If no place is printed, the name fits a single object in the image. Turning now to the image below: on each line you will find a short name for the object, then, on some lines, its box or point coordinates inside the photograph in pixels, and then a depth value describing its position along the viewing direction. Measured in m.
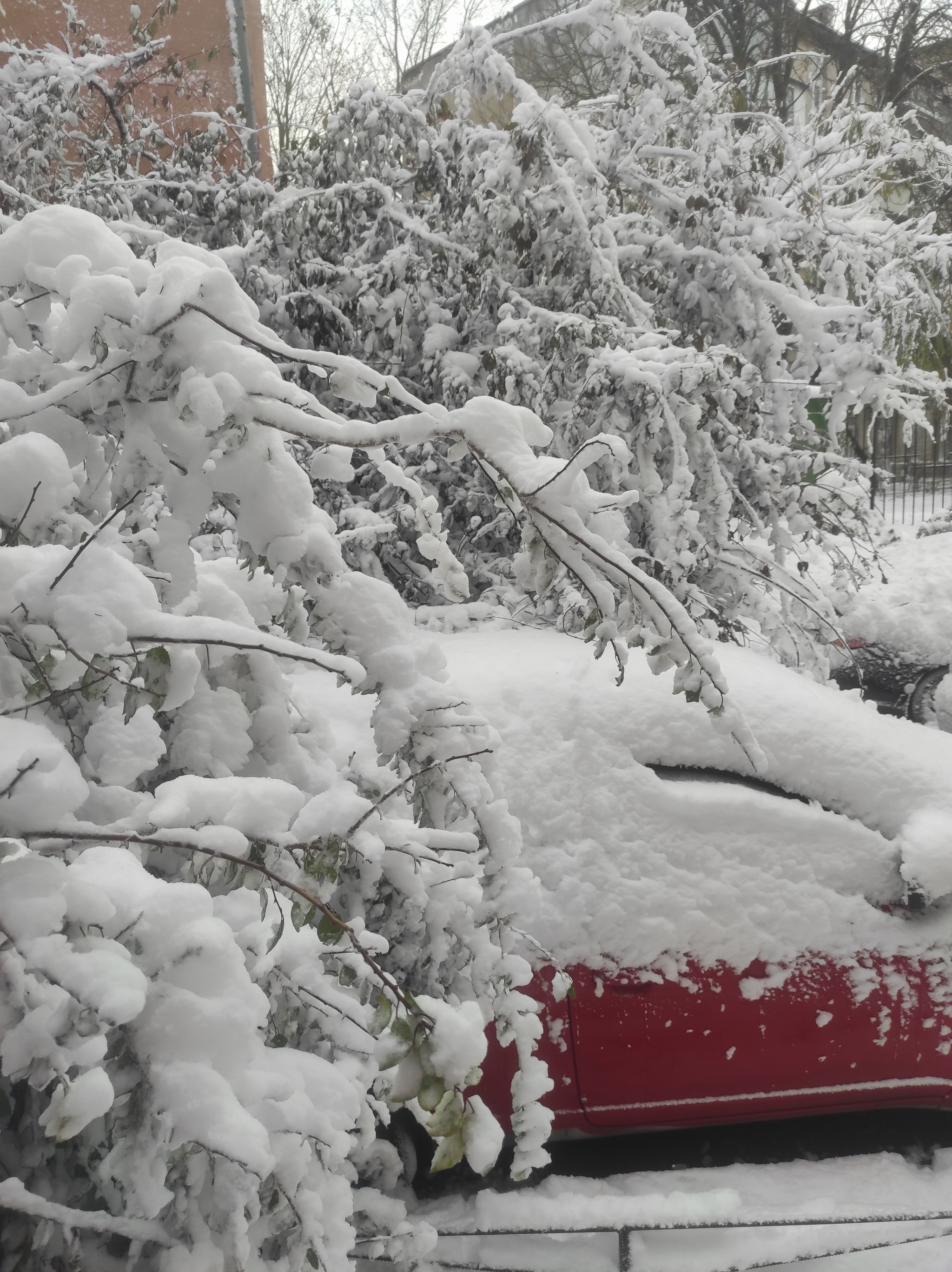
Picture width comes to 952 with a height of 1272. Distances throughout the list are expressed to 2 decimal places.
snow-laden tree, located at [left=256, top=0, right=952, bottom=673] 4.21
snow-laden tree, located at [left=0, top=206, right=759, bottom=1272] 1.01
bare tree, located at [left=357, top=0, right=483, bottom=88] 20.91
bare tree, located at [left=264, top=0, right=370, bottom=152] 16.56
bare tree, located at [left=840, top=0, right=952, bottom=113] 17.17
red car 2.44
